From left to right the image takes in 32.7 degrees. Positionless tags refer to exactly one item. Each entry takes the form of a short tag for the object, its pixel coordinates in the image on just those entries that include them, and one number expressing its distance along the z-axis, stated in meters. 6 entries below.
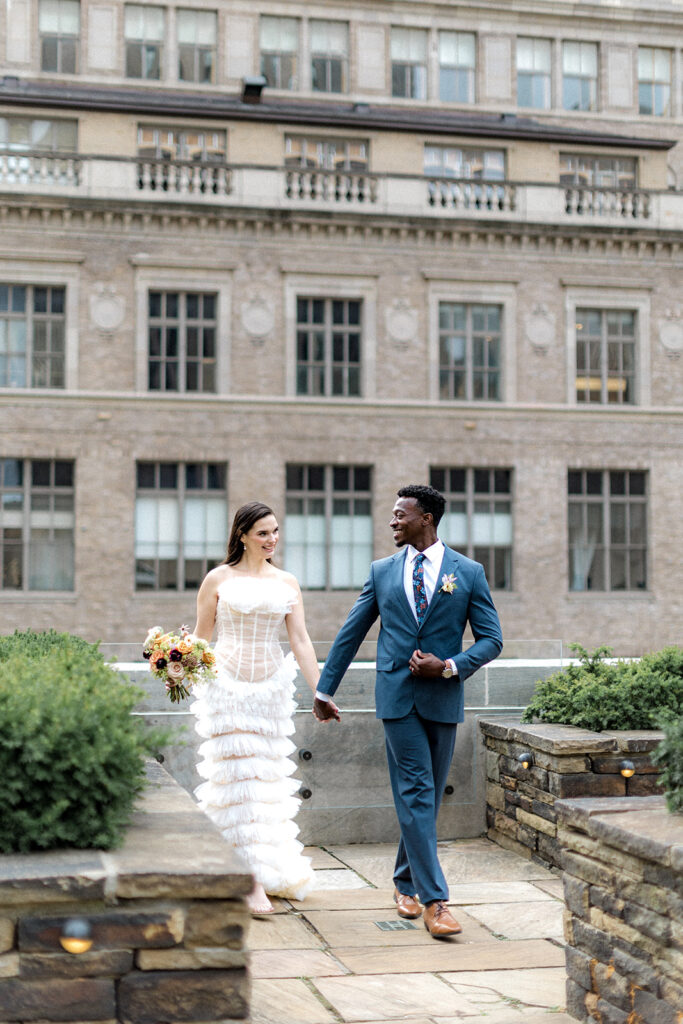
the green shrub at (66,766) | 3.70
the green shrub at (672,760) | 4.38
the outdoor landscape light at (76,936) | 3.43
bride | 6.59
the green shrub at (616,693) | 7.77
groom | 6.10
